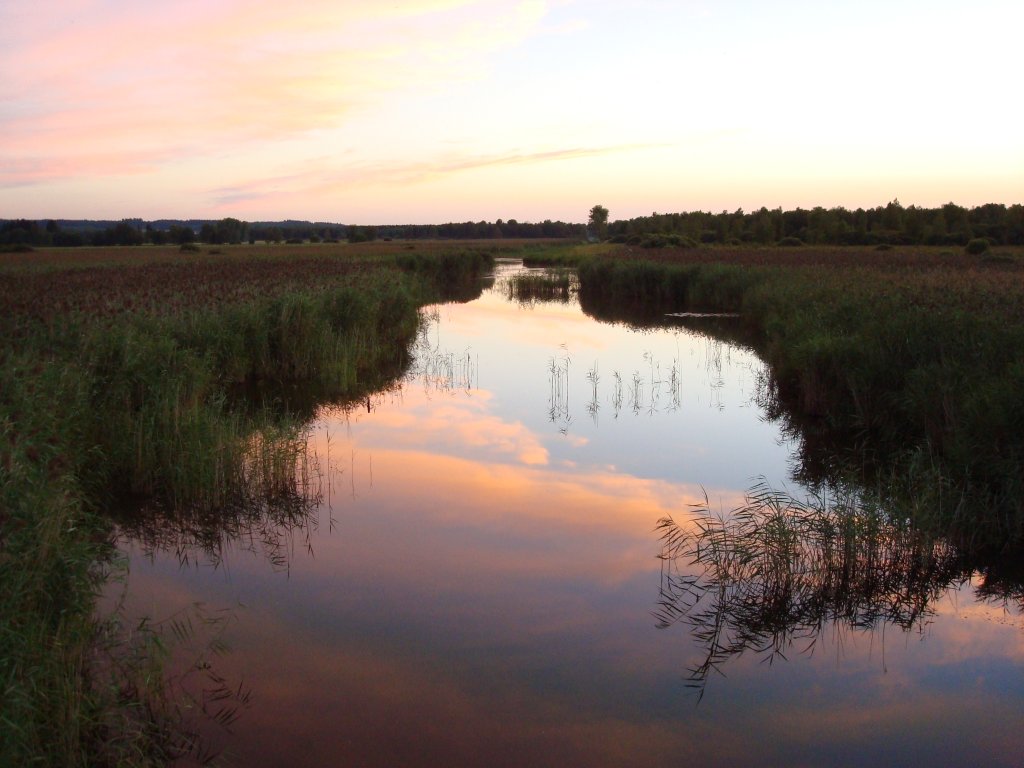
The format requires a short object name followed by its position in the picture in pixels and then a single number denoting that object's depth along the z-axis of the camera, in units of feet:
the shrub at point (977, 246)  126.31
